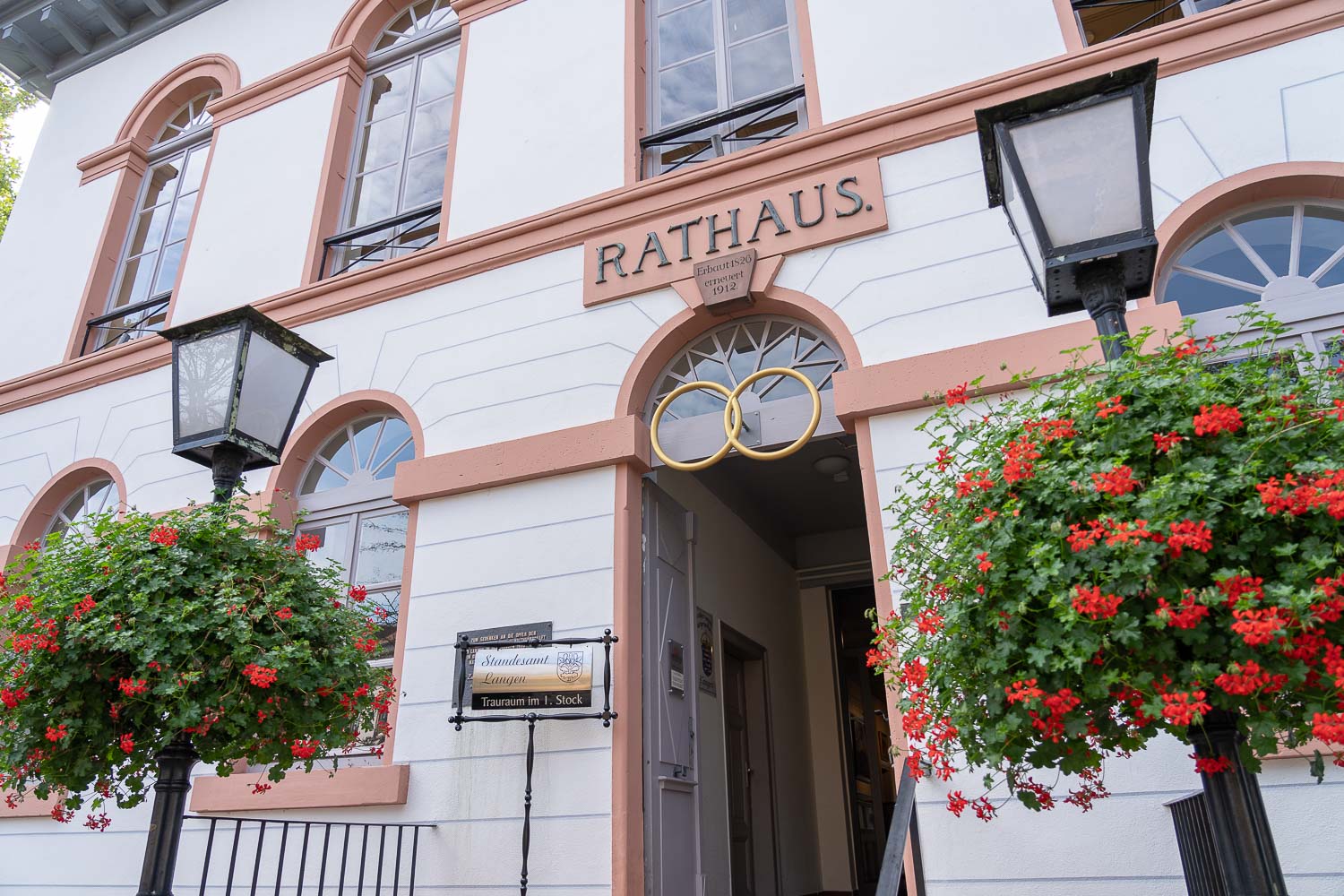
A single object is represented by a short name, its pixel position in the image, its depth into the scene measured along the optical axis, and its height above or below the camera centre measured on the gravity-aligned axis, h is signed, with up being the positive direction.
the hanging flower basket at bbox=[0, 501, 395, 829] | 3.57 +0.85
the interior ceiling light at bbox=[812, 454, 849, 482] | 7.98 +3.23
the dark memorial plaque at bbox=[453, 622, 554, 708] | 5.28 +1.31
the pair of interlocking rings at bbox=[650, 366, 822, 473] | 5.01 +2.29
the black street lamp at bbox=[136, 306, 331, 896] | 4.10 +2.03
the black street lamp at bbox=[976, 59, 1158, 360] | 2.89 +1.94
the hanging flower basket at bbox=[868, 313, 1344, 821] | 2.09 +0.65
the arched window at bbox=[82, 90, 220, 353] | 8.57 +5.76
